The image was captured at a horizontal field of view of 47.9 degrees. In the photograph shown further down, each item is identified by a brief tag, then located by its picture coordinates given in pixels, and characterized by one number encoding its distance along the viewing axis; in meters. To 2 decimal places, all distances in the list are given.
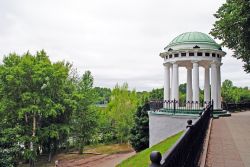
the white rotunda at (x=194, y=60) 22.88
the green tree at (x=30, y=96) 28.69
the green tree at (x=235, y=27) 13.59
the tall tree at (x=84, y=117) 41.22
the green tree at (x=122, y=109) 47.94
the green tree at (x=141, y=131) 30.54
